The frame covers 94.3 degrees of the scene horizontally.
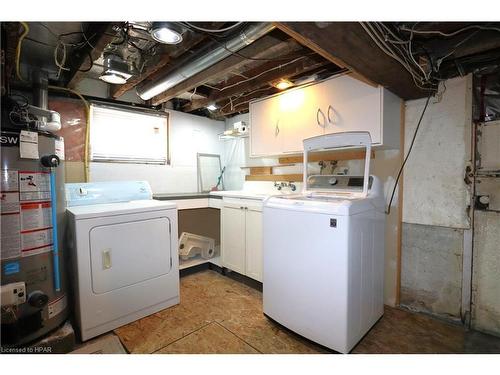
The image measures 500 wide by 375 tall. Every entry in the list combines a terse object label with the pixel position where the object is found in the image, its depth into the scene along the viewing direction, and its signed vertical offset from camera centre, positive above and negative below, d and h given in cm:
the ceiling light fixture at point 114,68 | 193 +93
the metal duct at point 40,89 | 201 +79
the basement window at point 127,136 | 261 +52
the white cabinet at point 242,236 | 236 -64
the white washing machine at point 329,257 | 146 -55
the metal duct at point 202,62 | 136 +87
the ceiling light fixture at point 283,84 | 225 +93
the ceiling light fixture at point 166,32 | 135 +88
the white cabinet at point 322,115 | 184 +57
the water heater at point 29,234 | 136 -34
